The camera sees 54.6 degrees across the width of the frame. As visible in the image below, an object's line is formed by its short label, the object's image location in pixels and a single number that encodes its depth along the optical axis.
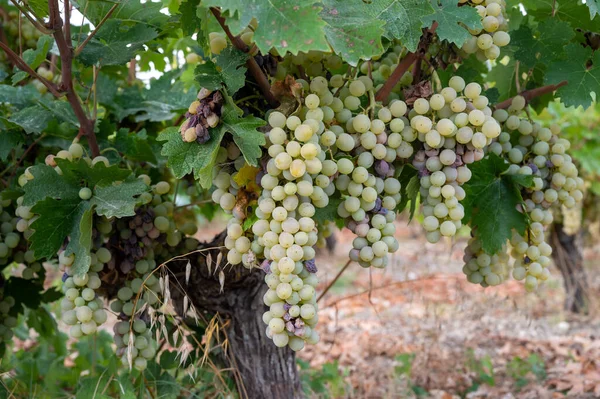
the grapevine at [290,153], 1.19
